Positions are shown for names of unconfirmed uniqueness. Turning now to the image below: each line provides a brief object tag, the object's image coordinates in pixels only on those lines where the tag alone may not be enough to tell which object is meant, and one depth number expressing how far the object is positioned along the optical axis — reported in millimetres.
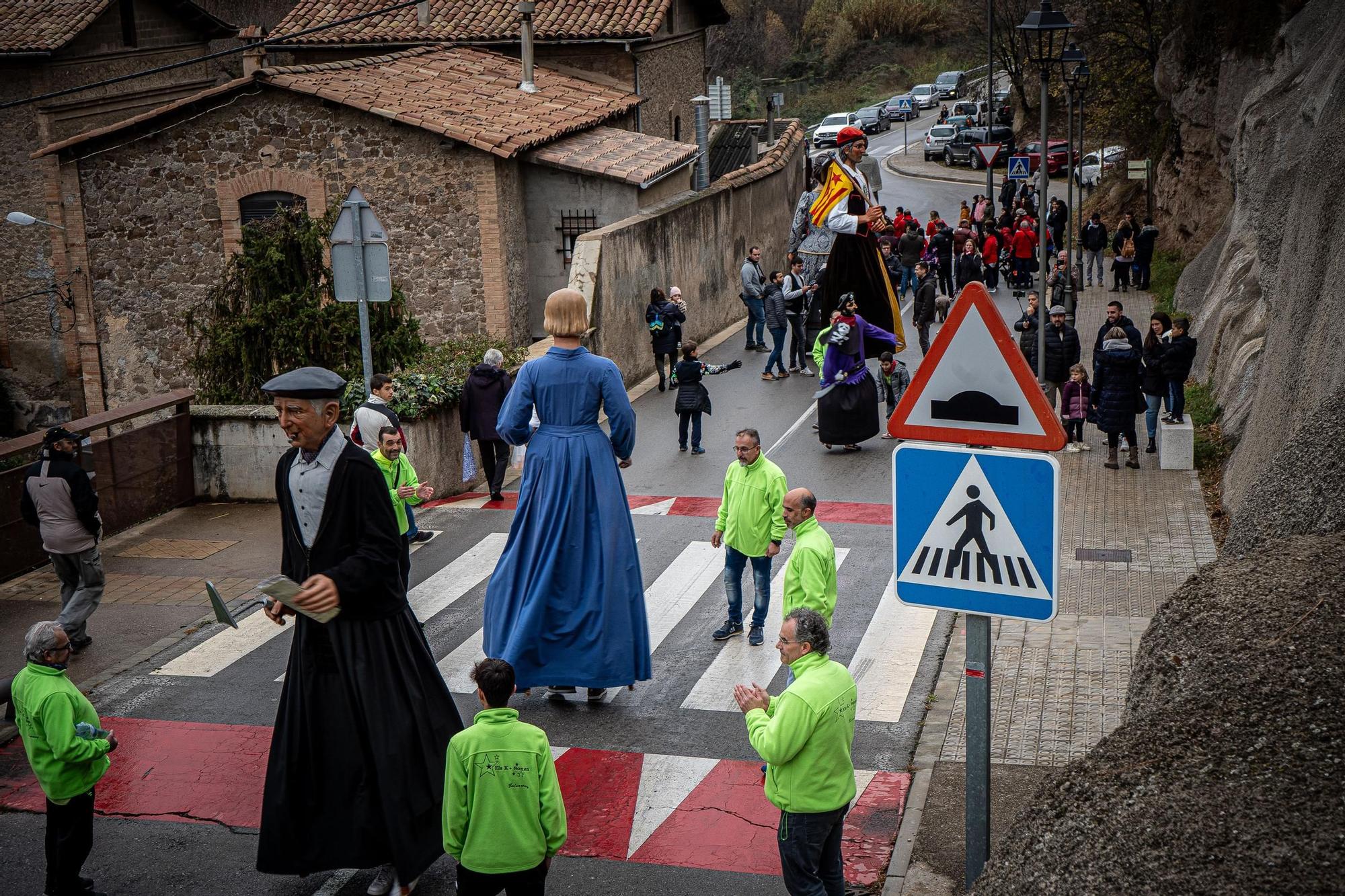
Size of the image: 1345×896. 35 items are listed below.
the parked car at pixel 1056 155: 49906
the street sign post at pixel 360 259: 12695
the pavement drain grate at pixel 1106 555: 12312
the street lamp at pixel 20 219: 23594
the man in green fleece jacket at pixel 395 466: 11289
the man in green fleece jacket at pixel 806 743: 5777
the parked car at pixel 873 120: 68438
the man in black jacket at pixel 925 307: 23547
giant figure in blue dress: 8758
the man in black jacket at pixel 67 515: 10430
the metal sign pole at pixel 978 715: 5191
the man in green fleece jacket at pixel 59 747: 6645
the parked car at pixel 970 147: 51000
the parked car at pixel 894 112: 70688
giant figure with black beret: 6352
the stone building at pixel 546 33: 29203
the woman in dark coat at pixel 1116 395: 15609
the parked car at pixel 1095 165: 46594
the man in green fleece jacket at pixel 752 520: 10188
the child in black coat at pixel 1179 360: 15969
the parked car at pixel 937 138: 57375
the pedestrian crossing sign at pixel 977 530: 4898
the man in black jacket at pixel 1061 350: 17328
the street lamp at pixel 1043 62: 16391
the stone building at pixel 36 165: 30219
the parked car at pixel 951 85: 74000
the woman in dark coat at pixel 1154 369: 16141
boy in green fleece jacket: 5633
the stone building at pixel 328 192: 23453
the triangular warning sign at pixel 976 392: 4914
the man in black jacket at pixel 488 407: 15016
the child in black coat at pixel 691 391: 17062
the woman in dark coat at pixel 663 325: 21375
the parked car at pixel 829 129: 57238
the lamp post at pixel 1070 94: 22297
